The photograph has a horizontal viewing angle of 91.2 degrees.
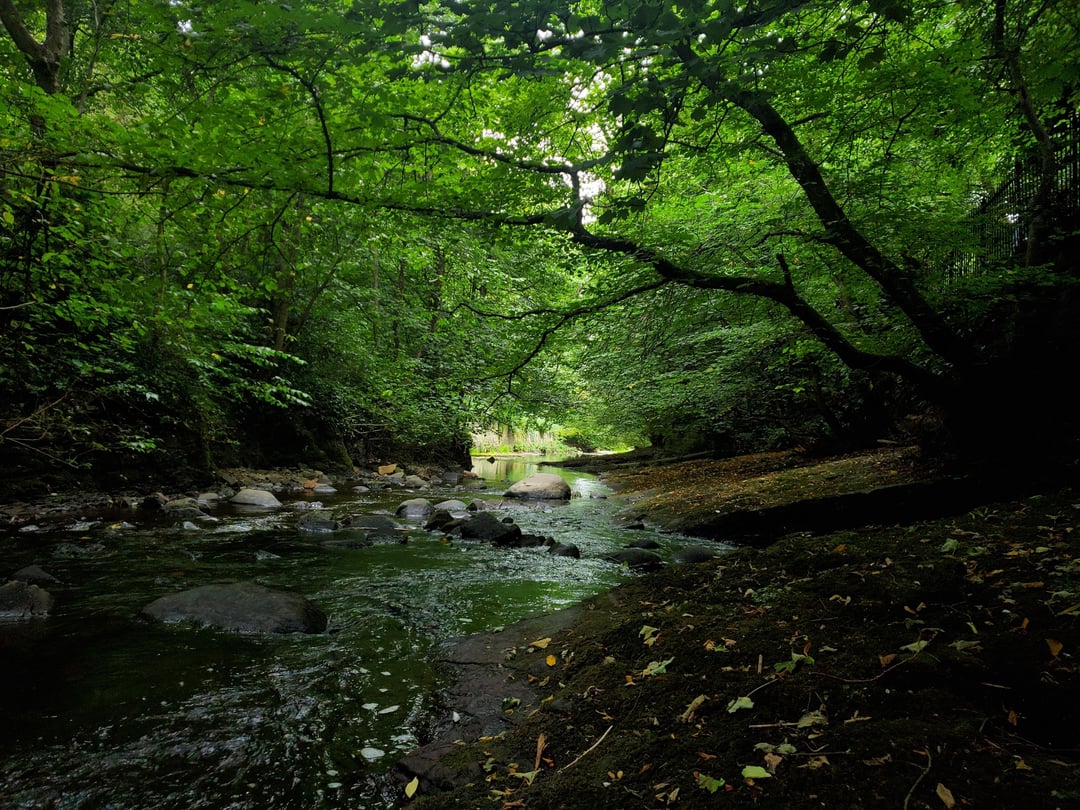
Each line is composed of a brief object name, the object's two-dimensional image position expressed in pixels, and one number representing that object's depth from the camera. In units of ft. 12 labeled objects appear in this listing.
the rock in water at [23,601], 15.43
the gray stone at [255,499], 36.76
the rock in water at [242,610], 15.71
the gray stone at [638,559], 23.59
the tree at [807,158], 9.06
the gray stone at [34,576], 17.83
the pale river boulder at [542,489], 49.93
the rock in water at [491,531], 29.48
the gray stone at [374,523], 30.78
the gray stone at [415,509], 37.88
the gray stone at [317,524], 30.42
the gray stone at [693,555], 23.25
